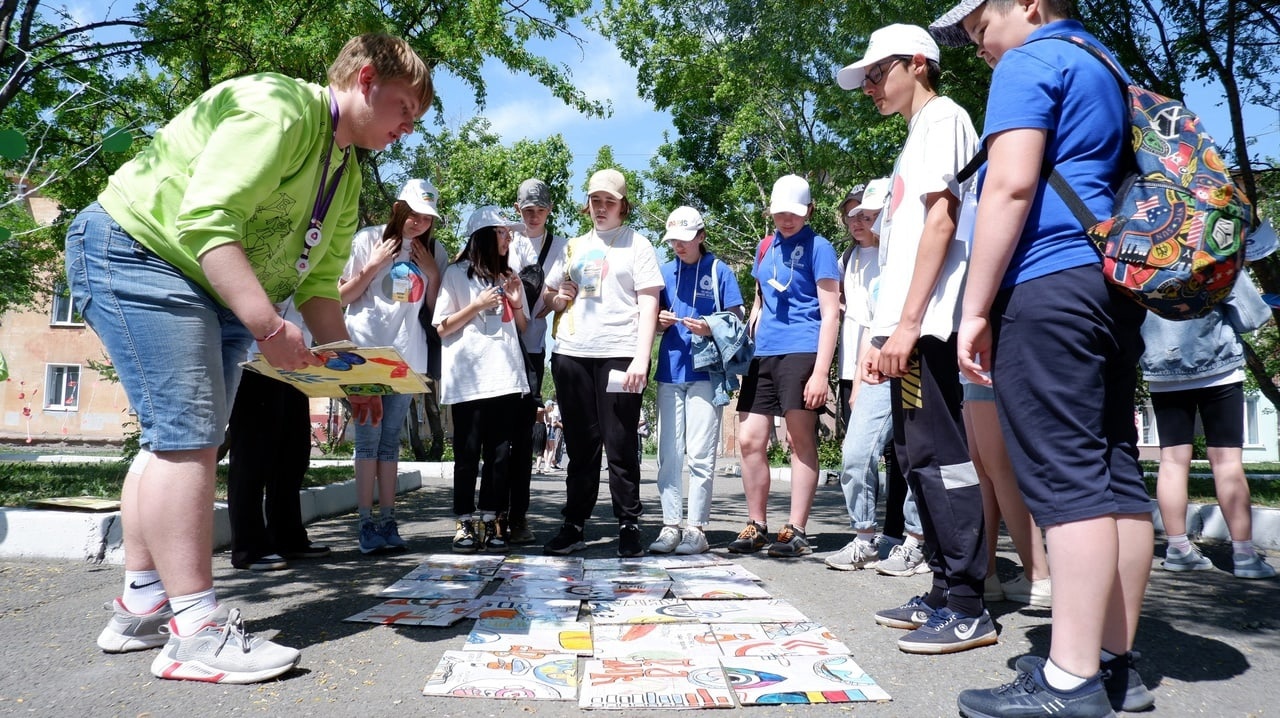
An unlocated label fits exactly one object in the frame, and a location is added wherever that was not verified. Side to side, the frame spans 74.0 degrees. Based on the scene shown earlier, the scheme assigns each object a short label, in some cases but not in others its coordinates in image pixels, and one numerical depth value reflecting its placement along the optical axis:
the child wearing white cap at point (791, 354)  4.95
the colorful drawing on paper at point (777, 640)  2.79
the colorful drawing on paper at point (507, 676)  2.36
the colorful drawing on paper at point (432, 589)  3.58
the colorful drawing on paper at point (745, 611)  3.20
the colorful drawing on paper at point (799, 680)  2.36
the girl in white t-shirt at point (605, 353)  4.90
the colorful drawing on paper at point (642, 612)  3.18
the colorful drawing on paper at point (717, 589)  3.63
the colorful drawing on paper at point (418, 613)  3.13
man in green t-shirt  2.47
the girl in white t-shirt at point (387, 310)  4.95
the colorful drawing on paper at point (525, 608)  3.21
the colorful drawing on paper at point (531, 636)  2.78
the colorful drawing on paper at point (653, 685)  2.29
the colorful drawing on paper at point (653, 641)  2.75
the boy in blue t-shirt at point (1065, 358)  2.13
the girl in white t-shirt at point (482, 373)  5.04
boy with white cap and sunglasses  2.91
